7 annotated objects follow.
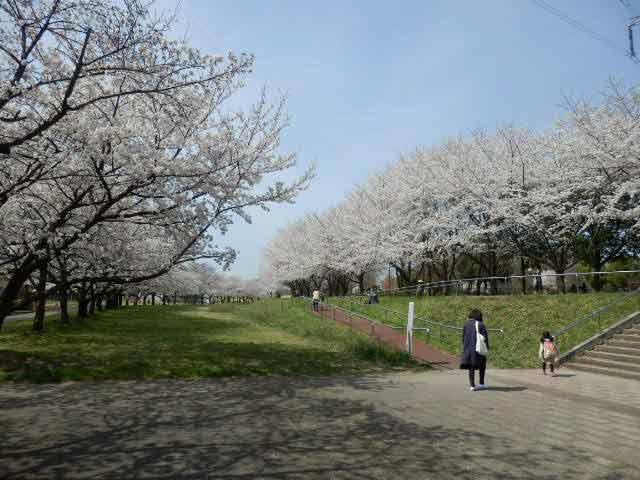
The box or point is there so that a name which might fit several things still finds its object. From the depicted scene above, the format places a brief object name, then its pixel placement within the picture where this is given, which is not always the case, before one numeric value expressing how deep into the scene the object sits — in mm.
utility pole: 11773
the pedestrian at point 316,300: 28728
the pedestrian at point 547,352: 12414
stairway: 12141
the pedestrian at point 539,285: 20953
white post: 14839
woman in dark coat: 10031
